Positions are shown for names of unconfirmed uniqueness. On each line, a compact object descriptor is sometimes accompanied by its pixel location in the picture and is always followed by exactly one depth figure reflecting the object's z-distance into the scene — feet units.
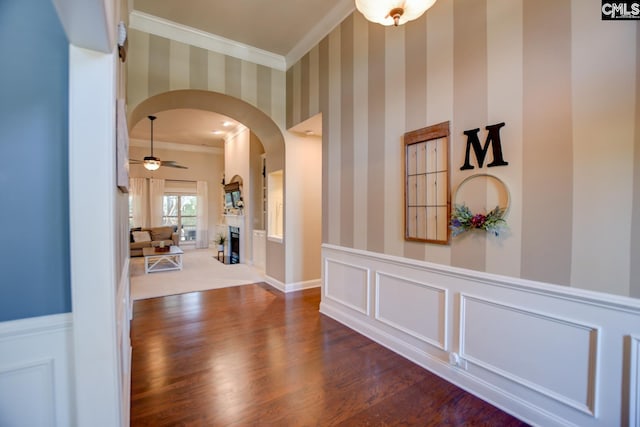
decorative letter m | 6.32
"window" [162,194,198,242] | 31.07
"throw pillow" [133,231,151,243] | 25.29
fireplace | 23.84
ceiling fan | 22.18
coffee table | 19.82
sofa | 24.62
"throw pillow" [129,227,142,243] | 25.45
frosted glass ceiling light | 5.49
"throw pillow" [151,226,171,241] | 26.53
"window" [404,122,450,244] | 7.51
